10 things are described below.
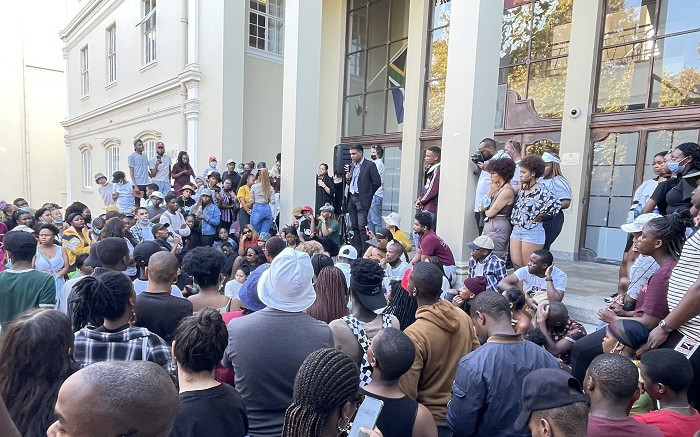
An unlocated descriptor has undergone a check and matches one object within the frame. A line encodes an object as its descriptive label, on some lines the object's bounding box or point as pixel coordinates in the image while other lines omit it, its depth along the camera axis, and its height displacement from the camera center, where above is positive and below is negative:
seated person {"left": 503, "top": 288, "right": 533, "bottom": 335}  3.50 -1.09
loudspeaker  8.91 +0.33
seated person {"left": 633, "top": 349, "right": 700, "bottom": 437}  1.91 -0.94
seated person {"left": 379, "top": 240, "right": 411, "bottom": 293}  5.04 -1.02
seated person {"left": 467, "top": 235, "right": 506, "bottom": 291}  4.52 -0.87
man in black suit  7.44 -0.24
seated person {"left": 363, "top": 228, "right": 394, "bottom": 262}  5.41 -0.88
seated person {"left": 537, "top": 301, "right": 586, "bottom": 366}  3.39 -1.18
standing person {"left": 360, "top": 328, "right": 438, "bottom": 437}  1.84 -0.96
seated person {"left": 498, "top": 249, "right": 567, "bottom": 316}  4.11 -0.93
